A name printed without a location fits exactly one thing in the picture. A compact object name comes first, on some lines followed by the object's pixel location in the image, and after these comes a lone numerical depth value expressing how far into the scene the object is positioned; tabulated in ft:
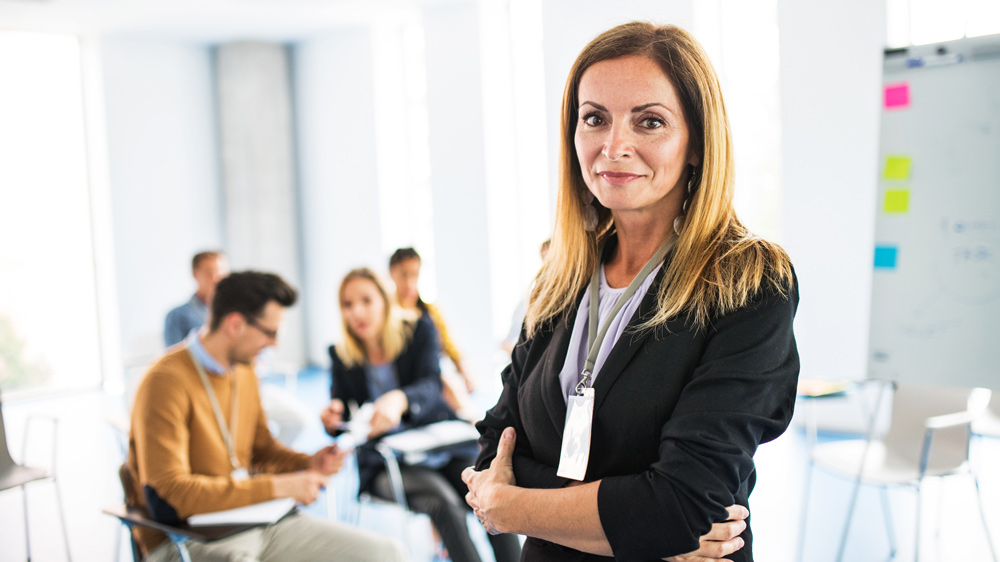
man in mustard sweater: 7.61
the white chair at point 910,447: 9.85
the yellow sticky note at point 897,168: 9.85
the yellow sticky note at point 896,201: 9.82
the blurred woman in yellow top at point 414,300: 14.43
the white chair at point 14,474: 10.71
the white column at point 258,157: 27.76
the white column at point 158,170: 26.16
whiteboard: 9.18
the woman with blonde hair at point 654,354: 3.60
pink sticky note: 9.82
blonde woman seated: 10.59
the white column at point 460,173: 22.49
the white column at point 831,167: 15.89
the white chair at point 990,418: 12.39
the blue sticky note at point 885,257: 9.84
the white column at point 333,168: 26.58
